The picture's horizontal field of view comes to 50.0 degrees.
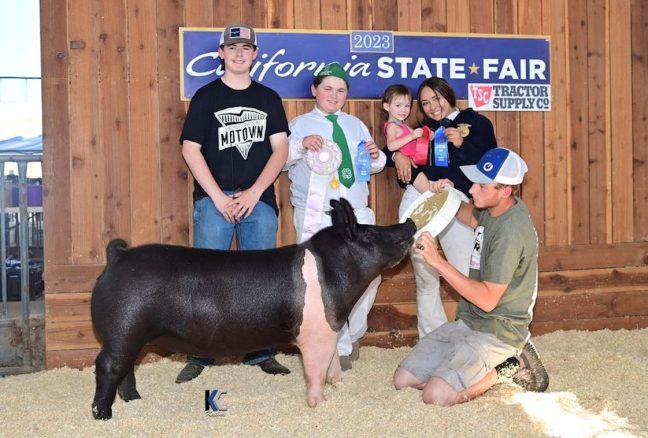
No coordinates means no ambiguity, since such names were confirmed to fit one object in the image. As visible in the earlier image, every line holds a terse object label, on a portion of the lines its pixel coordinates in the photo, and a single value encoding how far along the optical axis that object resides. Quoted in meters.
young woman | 4.25
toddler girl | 4.38
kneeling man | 3.42
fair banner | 4.52
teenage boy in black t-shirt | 3.97
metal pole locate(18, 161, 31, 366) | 4.55
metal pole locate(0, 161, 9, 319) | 4.60
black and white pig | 3.13
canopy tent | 8.04
